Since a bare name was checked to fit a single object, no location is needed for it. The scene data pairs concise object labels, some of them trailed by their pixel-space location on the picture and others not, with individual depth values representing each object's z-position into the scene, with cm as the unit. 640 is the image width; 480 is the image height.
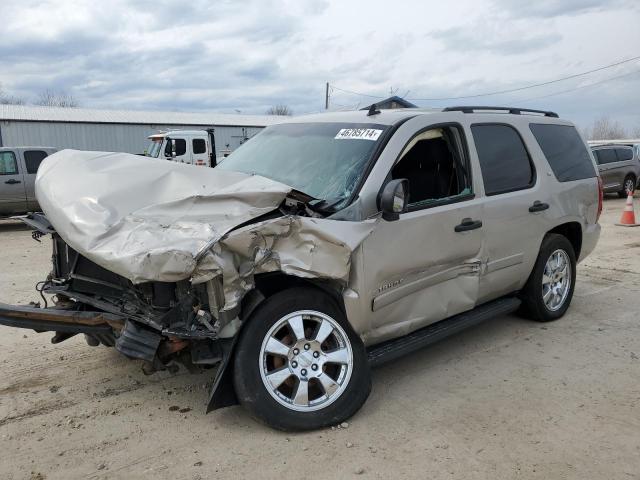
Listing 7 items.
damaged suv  300
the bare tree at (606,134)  7457
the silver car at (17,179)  1275
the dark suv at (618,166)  1880
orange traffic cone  1225
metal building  2881
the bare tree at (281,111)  6092
